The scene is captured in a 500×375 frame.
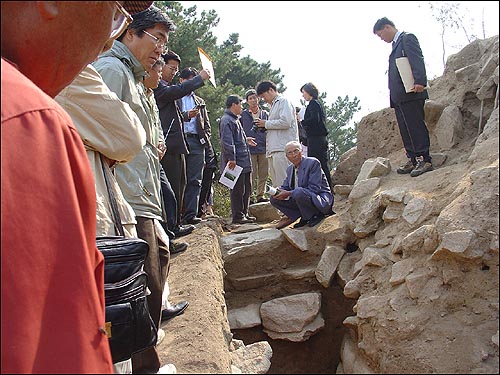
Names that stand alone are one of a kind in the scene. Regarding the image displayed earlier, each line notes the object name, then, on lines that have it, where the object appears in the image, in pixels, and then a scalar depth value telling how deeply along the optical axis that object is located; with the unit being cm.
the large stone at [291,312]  586
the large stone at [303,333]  582
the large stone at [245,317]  592
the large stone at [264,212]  782
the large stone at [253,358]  314
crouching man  618
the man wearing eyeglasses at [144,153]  241
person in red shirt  73
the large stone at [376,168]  592
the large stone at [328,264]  573
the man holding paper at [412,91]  493
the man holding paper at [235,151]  633
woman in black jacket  678
